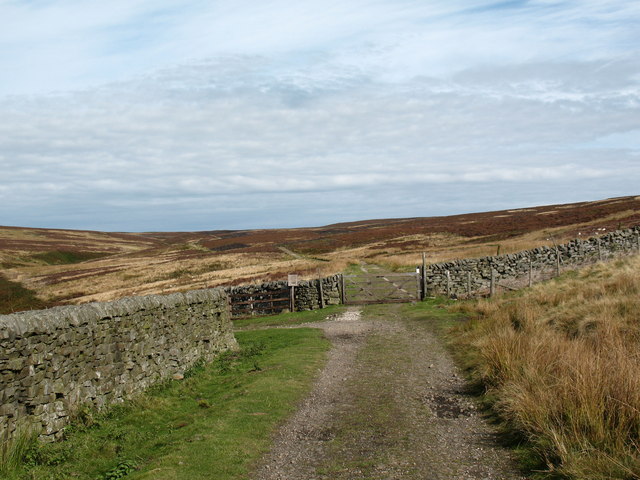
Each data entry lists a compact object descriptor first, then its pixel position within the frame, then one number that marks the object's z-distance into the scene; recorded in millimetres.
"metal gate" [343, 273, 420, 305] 28406
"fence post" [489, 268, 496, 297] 25111
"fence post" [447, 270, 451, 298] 27500
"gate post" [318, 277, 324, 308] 28891
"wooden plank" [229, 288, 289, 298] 29844
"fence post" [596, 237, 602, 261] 31670
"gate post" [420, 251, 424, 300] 28125
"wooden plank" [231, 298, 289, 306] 29025
